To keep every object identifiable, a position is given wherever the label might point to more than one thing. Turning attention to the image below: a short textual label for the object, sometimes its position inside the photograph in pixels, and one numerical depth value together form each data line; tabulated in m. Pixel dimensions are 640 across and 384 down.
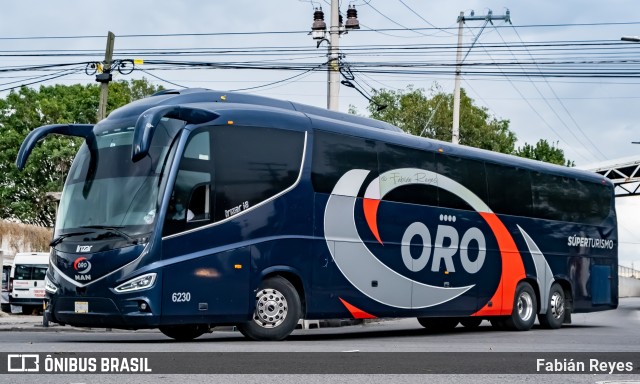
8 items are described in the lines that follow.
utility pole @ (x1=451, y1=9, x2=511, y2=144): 44.12
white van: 37.47
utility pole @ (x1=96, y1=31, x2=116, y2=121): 32.41
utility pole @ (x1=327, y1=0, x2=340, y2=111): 29.55
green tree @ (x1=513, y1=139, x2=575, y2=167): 89.12
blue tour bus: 15.52
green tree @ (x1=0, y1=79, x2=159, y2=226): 66.12
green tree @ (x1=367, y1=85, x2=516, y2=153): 76.62
